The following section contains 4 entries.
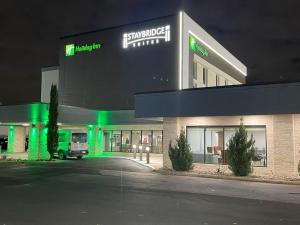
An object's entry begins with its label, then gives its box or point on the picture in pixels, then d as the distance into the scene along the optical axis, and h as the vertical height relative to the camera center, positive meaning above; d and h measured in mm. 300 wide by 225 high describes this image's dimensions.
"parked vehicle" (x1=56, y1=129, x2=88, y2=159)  31844 -202
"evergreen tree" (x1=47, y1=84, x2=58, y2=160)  30250 +1283
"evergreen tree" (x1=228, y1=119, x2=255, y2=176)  19297 -533
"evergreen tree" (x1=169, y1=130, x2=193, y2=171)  21625 -843
